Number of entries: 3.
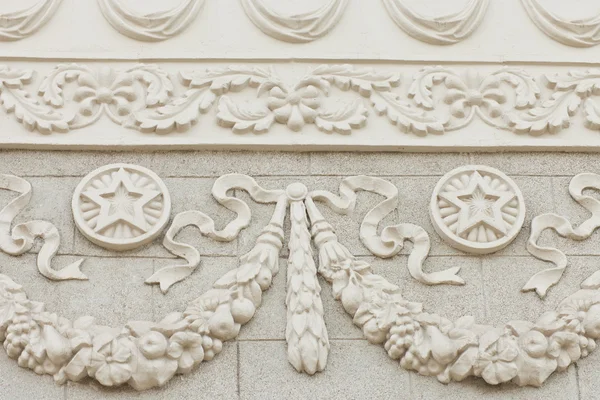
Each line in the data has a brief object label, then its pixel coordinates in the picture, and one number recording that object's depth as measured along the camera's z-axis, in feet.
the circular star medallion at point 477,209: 12.11
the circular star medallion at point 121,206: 11.88
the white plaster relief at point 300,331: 11.14
